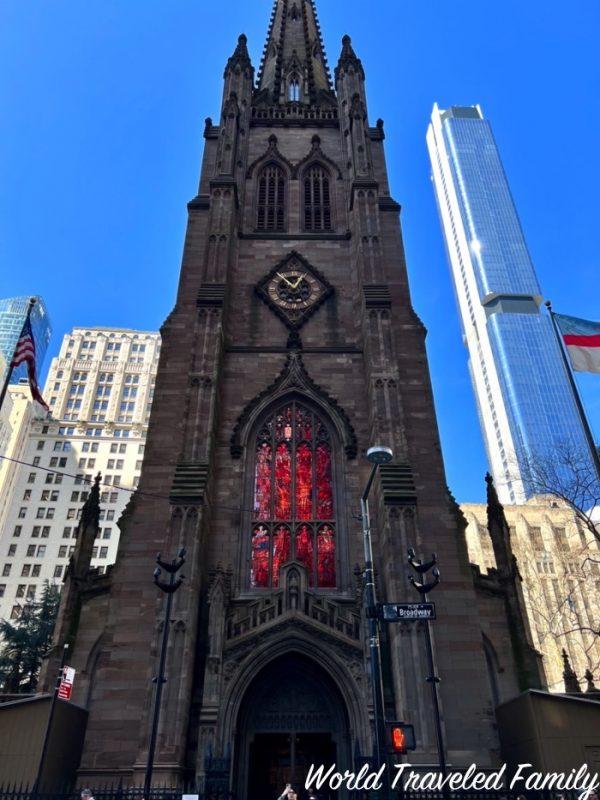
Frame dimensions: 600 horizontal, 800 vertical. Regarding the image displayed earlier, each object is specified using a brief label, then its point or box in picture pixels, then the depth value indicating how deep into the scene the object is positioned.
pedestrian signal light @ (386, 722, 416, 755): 12.26
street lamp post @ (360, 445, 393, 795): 11.66
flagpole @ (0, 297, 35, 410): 16.60
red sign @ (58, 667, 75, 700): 15.45
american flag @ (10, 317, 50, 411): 18.00
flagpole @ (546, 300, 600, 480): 15.04
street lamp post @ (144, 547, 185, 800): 13.68
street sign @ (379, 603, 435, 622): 13.05
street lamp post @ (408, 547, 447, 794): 12.95
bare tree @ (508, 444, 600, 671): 20.33
